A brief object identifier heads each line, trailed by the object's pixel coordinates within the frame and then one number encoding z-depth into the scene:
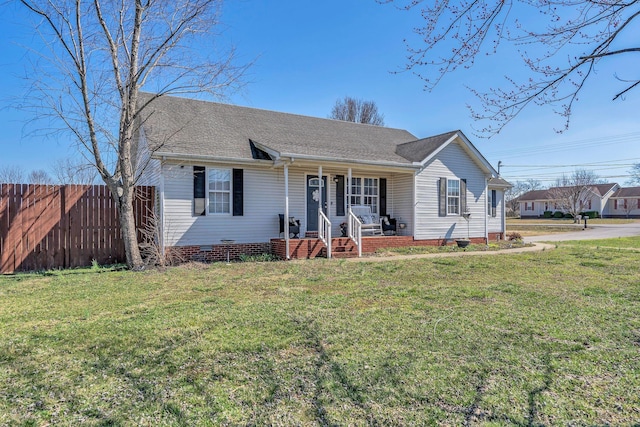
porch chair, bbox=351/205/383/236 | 13.84
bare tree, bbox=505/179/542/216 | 69.50
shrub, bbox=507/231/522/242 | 17.48
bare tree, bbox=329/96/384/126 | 31.61
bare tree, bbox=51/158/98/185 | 22.03
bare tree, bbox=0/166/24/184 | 28.41
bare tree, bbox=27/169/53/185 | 31.48
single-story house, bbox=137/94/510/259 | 10.79
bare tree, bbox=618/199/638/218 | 56.66
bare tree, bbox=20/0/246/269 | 9.02
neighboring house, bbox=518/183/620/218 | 56.45
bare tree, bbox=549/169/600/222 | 44.62
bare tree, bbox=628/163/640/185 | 45.00
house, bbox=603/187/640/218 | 56.47
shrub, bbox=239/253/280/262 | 11.08
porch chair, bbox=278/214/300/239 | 12.06
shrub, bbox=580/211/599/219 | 54.94
